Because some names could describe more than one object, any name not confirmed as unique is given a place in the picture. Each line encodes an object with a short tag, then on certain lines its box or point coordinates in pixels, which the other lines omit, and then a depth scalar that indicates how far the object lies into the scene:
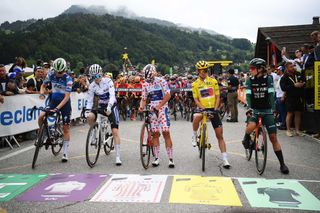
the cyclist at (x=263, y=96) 6.29
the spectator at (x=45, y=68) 12.42
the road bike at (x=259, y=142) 6.03
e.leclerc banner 9.24
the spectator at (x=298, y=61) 10.88
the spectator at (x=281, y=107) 11.33
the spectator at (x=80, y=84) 14.85
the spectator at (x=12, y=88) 9.96
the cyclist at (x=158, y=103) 6.77
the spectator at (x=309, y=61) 10.08
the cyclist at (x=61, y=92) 7.30
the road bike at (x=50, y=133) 6.82
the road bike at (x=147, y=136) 6.63
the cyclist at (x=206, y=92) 6.94
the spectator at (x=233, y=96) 14.59
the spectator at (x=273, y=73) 12.55
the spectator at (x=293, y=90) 10.00
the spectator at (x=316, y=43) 9.71
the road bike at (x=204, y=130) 6.36
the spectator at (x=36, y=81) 11.71
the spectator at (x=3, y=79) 9.89
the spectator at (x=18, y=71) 11.71
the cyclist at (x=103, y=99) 7.13
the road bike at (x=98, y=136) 6.88
